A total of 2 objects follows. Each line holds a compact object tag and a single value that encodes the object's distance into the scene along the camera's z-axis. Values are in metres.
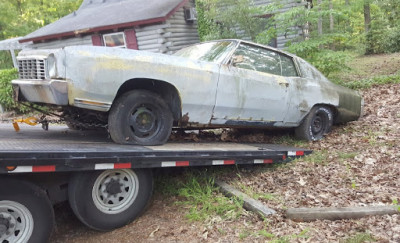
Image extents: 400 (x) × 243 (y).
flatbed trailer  2.89
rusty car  3.51
